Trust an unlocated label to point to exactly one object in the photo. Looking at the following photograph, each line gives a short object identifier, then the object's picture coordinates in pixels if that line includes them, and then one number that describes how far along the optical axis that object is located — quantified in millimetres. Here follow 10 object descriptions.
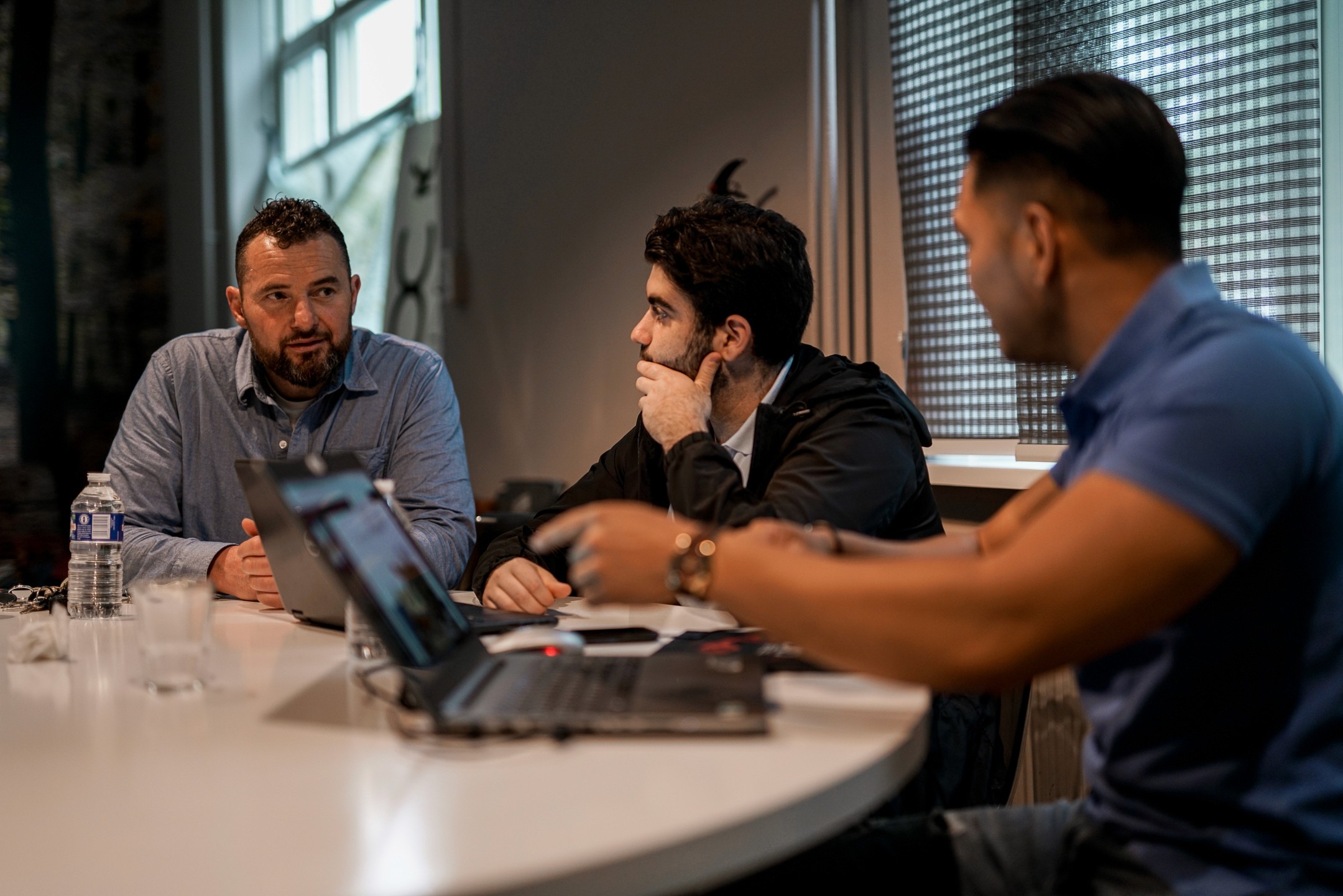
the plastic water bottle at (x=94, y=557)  1640
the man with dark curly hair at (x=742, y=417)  1620
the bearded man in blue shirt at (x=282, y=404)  2125
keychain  1771
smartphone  1329
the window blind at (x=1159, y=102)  1818
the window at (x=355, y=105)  5328
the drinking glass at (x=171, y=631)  1121
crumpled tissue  1304
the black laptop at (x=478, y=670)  900
